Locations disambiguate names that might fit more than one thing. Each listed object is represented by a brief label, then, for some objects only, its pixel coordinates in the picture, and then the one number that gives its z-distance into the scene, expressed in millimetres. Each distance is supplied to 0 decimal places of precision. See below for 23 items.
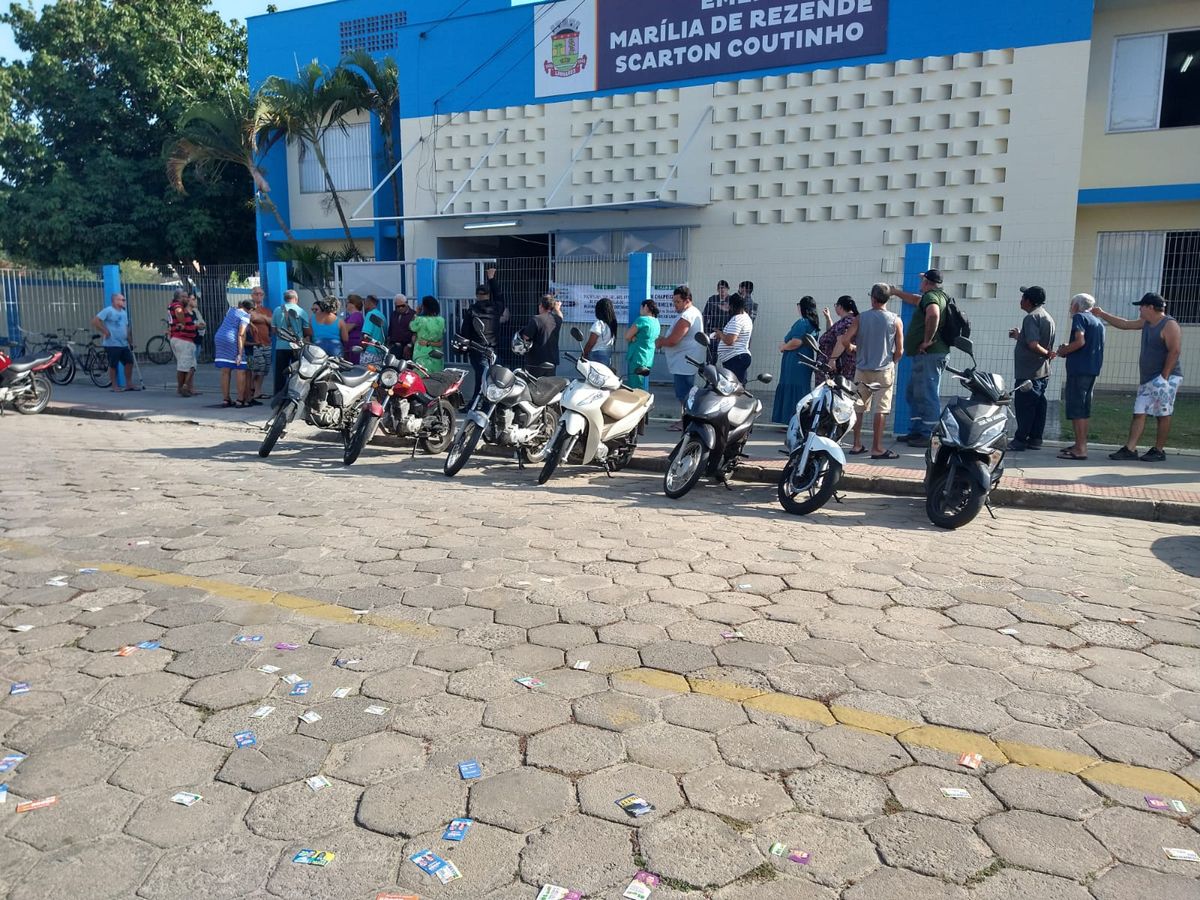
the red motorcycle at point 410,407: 9641
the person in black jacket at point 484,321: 12594
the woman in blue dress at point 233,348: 13852
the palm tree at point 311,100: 19531
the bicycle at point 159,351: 22312
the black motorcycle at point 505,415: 9047
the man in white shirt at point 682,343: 10588
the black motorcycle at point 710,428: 8086
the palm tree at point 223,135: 19750
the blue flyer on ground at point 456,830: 3000
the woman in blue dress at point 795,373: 10977
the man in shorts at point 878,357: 9516
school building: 13672
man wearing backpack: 9734
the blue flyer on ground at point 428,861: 2836
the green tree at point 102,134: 22750
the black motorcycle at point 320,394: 9875
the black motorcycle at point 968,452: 7016
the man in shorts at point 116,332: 15789
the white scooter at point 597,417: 8516
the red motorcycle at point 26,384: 13727
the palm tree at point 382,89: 19688
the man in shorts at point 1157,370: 9180
